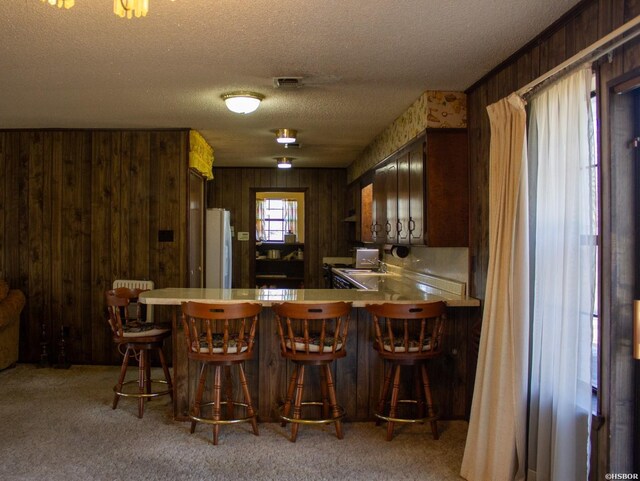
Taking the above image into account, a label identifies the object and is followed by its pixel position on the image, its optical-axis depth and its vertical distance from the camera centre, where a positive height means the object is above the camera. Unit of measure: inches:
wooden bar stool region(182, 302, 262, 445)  128.3 -27.8
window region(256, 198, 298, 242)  458.9 +16.2
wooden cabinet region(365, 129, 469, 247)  154.8 +13.6
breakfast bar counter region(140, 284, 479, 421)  148.3 -36.7
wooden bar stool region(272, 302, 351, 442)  129.0 -28.8
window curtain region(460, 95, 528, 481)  109.7 -20.1
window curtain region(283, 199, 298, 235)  460.4 +17.9
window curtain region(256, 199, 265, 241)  456.8 +14.5
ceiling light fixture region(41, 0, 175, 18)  67.6 +29.4
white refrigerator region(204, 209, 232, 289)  258.2 -5.3
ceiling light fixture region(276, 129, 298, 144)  215.2 +41.1
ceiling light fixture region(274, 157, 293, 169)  294.5 +41.5
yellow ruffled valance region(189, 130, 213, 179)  217.9 +36.2
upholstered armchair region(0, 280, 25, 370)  195.3 -32.1
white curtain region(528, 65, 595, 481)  94.0 -9.5
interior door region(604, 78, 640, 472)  87.0 -7.7
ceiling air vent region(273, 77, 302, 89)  143.4 +42.1
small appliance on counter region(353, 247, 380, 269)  273.4 -11.7
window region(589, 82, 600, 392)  91.4 +0.2
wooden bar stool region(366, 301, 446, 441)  131.8 -28.8
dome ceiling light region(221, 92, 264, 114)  157.8 +40.2
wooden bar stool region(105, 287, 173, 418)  151.3 -29.2
